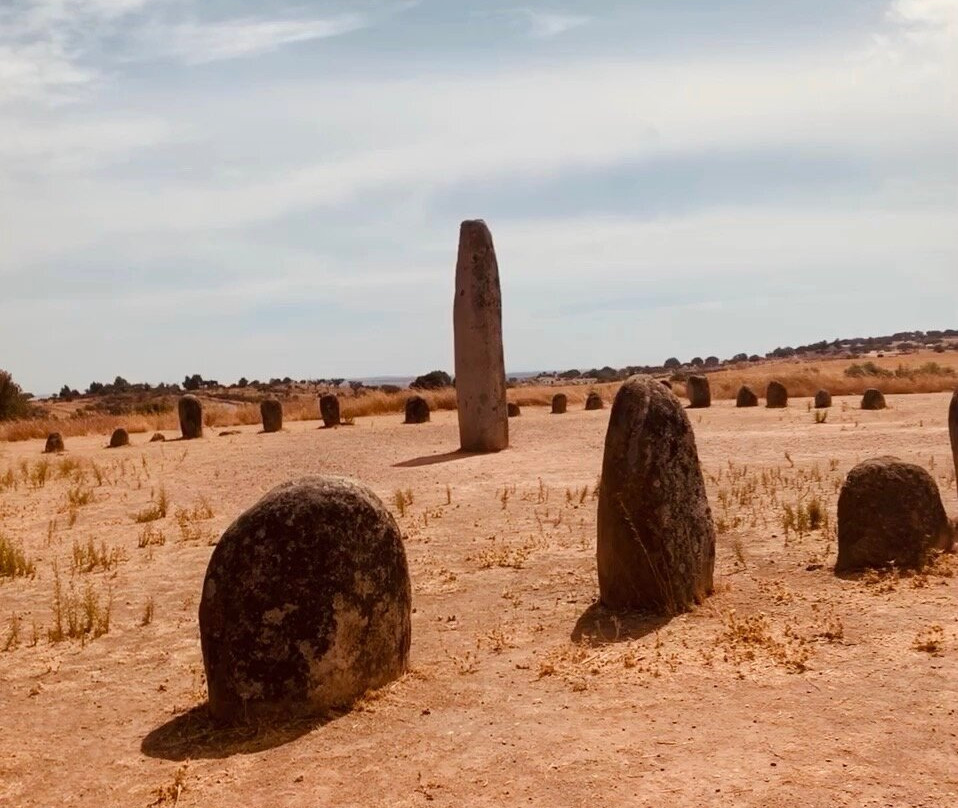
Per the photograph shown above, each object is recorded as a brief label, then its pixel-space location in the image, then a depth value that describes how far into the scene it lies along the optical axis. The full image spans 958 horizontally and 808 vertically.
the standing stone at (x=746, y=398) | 28.42
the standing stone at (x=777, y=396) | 27.45
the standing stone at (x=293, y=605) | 5.87
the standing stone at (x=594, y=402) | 30.62
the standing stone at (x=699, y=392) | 28.77
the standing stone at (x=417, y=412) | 26.98
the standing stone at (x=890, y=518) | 8.38
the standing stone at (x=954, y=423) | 9.64
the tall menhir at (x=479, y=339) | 19.42
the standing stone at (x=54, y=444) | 23.84
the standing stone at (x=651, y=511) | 7.71
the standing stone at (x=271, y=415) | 26.70
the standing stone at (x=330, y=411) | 27.02
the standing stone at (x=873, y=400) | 24.80
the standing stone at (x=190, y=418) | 25.67
